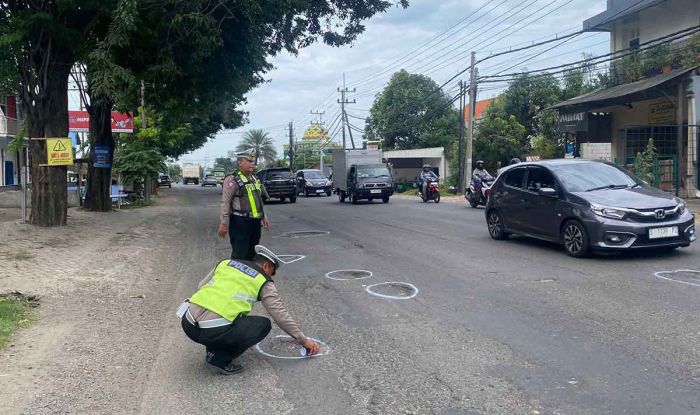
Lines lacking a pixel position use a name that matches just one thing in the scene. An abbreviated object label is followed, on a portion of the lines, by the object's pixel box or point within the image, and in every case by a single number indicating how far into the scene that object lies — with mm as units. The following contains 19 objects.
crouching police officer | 4664
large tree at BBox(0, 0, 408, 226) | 12203
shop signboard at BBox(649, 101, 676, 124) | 22188
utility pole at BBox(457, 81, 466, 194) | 34119
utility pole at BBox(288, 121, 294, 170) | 75656
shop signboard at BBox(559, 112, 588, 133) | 24531
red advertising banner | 26625
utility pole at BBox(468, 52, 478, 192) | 30483
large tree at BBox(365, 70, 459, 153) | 56688
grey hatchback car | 8797
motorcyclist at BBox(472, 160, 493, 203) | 20875
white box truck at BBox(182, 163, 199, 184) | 99562
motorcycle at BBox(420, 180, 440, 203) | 25797
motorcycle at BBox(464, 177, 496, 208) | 20703
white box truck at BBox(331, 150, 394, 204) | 25531
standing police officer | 8305
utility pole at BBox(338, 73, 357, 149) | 61531
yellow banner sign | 14016
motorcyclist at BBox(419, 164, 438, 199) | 25844
